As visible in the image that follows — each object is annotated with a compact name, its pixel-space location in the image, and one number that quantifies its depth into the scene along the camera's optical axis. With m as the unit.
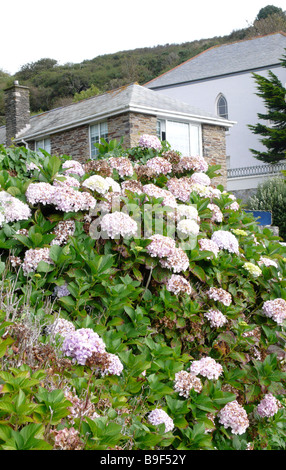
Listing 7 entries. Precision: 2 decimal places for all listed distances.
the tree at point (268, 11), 61.91
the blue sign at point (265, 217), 11.99
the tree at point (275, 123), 26.80
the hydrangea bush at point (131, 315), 2.41
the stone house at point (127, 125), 16.58
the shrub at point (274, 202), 20.06
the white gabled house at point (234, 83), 31.28
